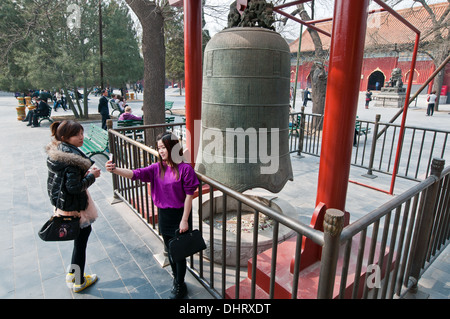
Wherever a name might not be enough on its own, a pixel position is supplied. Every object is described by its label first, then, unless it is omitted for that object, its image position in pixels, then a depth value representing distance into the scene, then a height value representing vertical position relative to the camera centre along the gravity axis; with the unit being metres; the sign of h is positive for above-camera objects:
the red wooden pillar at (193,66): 3.51 +0.39
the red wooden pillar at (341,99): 2.15 +0.03
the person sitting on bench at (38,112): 12.58 -0.91
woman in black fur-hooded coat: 2.29 -0.65
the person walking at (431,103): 18.17 +0.20
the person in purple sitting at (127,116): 8.91 -0.66
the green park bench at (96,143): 6.90 -1.25
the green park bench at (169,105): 18.75 -0.58
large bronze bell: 2.66 -0.08
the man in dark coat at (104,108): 11.63 -0.58
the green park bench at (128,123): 8.50 -0.84
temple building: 28.36 +4.60
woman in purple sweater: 2.30 -0.74
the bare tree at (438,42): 12.93 +3.32
